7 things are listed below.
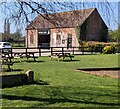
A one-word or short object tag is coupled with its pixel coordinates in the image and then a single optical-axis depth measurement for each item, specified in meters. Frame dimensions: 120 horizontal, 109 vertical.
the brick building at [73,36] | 54.16
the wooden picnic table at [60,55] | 30.07
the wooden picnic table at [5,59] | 23.38
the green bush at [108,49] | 45.66
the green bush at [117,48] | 47.00
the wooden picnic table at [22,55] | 29.71
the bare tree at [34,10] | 9.84
